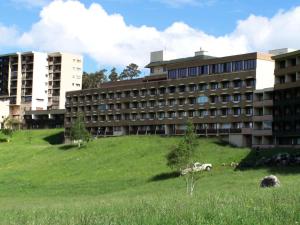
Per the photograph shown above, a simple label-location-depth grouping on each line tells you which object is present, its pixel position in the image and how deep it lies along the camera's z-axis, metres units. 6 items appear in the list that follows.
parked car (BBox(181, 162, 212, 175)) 85.07
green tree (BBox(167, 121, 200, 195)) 79.81
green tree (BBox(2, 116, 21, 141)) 183.50
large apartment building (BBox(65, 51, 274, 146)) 121.81
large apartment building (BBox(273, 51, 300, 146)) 107.69
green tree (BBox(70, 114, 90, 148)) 132.00
